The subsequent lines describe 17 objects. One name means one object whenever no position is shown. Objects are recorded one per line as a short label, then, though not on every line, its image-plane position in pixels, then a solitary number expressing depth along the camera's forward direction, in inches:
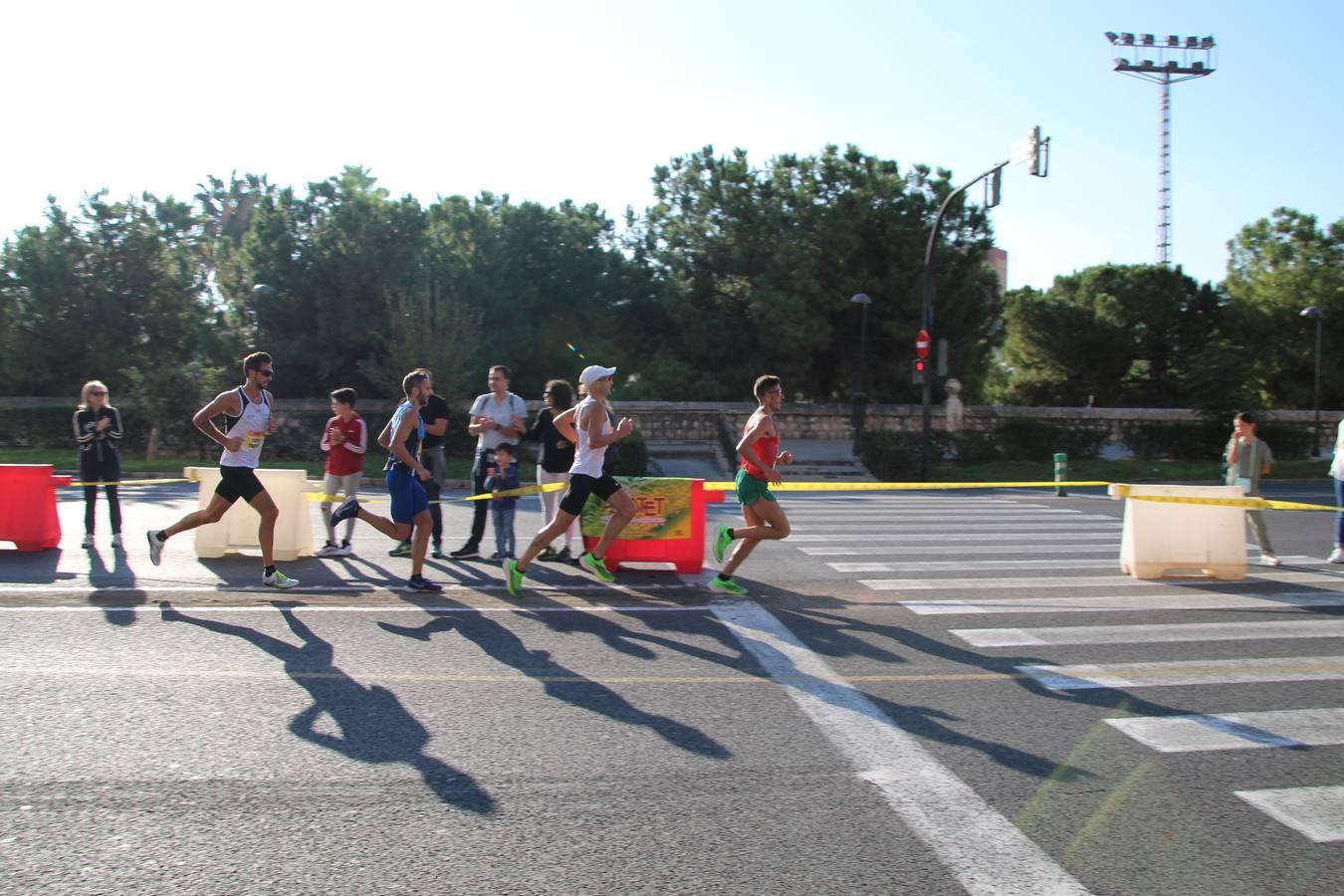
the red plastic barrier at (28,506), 399.5
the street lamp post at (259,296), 1048.8
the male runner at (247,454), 322.0
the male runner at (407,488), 335.3
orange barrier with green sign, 369.4
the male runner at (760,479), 328.2
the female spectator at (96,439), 411.8
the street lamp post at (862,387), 1085.1
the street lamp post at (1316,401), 1264.8
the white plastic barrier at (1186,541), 381.7
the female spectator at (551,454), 394.9
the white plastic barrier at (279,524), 385.7
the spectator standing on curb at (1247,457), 438.6
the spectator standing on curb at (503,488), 390.6
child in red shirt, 398.3
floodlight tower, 2327.8
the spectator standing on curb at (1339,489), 403.9
